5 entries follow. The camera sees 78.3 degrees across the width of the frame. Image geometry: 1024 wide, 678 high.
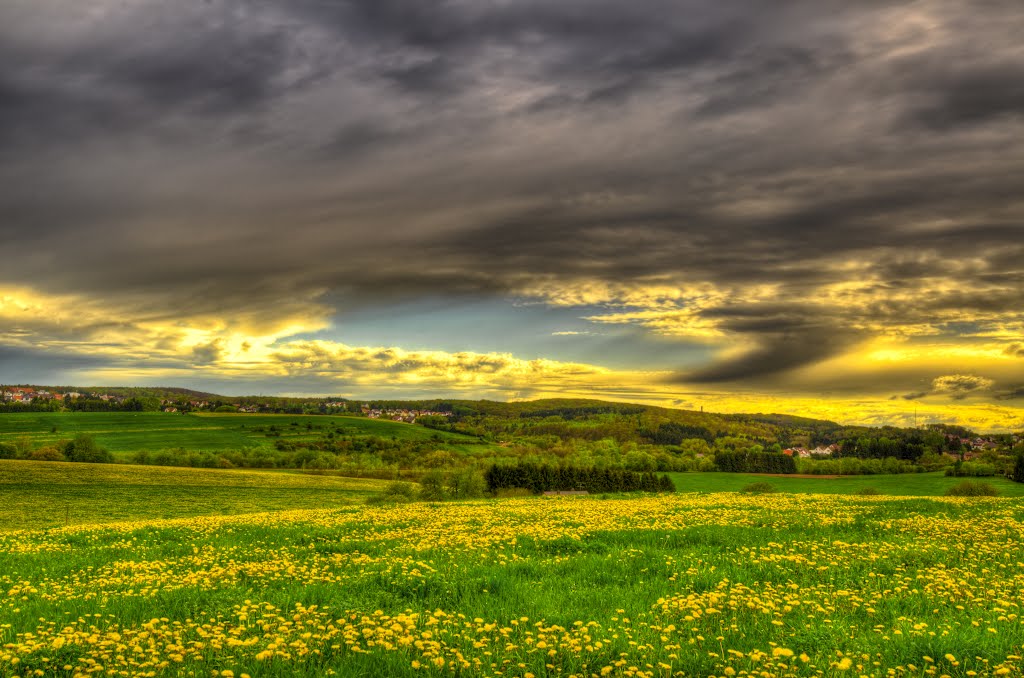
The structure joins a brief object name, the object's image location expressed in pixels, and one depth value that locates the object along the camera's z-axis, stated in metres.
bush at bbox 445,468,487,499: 70.95
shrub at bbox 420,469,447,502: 62.41
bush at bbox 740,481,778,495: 58.79
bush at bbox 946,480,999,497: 50.97
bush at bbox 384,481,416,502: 60.07
